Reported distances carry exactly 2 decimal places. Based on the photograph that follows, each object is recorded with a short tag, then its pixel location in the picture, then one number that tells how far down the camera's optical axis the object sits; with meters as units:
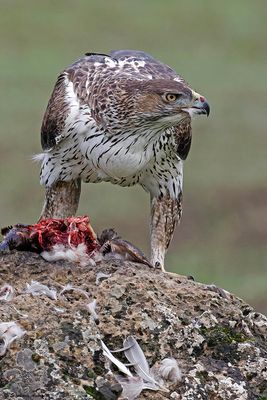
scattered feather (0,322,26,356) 14.44
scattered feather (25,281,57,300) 15.30
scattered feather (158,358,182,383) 14.80
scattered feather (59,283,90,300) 15.35
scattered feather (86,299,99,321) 15.02
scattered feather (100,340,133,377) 14.65
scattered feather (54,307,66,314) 14.97
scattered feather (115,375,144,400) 14.46
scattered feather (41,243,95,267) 16.06
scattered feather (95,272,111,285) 15.69
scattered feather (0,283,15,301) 15.31
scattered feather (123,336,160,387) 14.70
